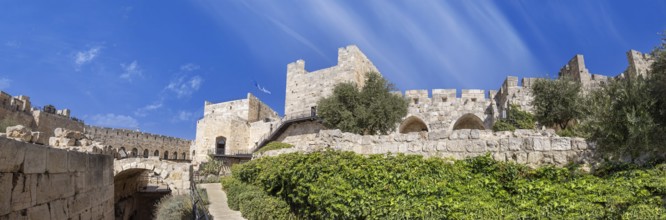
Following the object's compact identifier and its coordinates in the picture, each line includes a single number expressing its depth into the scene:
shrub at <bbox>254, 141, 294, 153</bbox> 25.10
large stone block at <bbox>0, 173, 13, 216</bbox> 4.29
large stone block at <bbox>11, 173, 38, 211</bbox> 4.60
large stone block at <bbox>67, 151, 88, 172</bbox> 6.44
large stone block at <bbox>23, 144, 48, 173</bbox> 4.78
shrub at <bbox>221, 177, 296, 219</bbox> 9.73
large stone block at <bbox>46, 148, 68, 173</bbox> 5.51
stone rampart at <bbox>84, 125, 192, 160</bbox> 39.41
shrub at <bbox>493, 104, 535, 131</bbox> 20.25
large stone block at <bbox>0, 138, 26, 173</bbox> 4.24
